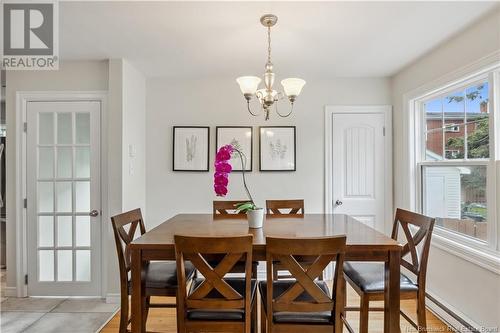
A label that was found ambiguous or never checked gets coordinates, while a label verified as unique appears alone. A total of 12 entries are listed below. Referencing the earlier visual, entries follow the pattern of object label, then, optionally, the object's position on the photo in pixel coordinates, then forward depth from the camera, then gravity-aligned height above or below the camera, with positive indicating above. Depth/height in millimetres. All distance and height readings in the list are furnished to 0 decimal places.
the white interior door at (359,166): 3717 +13
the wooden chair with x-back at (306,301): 1500 -668
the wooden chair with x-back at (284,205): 2961 -362
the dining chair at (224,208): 2719 -384
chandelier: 2152 +577
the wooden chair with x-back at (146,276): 1979 -720
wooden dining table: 1741 -443
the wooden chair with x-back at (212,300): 1562 -694
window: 2430 +74
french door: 3176 -300
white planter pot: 2189 -358
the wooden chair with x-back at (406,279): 1960 -740
